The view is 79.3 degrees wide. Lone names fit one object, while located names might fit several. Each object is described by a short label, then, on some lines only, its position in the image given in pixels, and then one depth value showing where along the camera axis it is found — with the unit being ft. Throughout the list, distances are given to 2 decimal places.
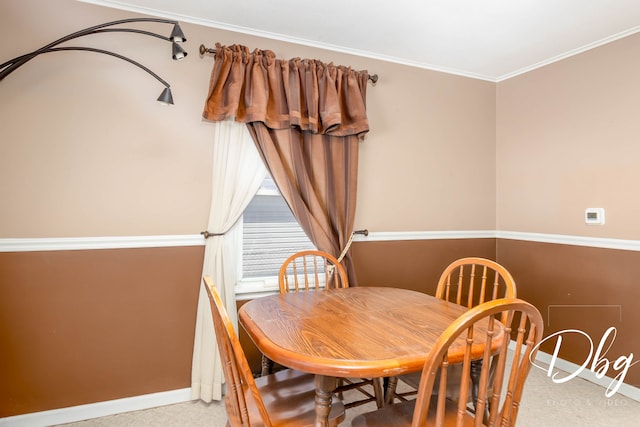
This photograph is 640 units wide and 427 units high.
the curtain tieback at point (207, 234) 7.99
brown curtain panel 8.03
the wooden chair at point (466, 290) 5.61
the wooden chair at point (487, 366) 3.52
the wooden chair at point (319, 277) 6.57
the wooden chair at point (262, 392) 4.10
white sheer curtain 7.89
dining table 4.06
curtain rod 7.82
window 8.89
